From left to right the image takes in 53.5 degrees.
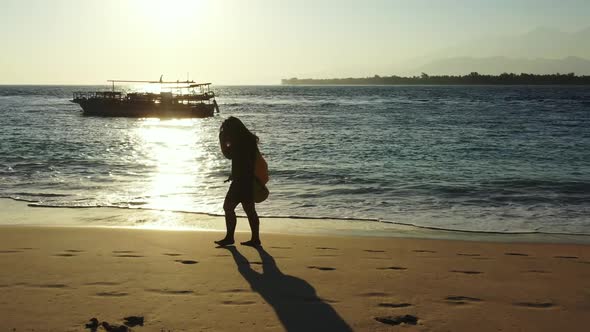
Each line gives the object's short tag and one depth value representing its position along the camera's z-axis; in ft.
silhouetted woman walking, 24.77
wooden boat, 192.54
